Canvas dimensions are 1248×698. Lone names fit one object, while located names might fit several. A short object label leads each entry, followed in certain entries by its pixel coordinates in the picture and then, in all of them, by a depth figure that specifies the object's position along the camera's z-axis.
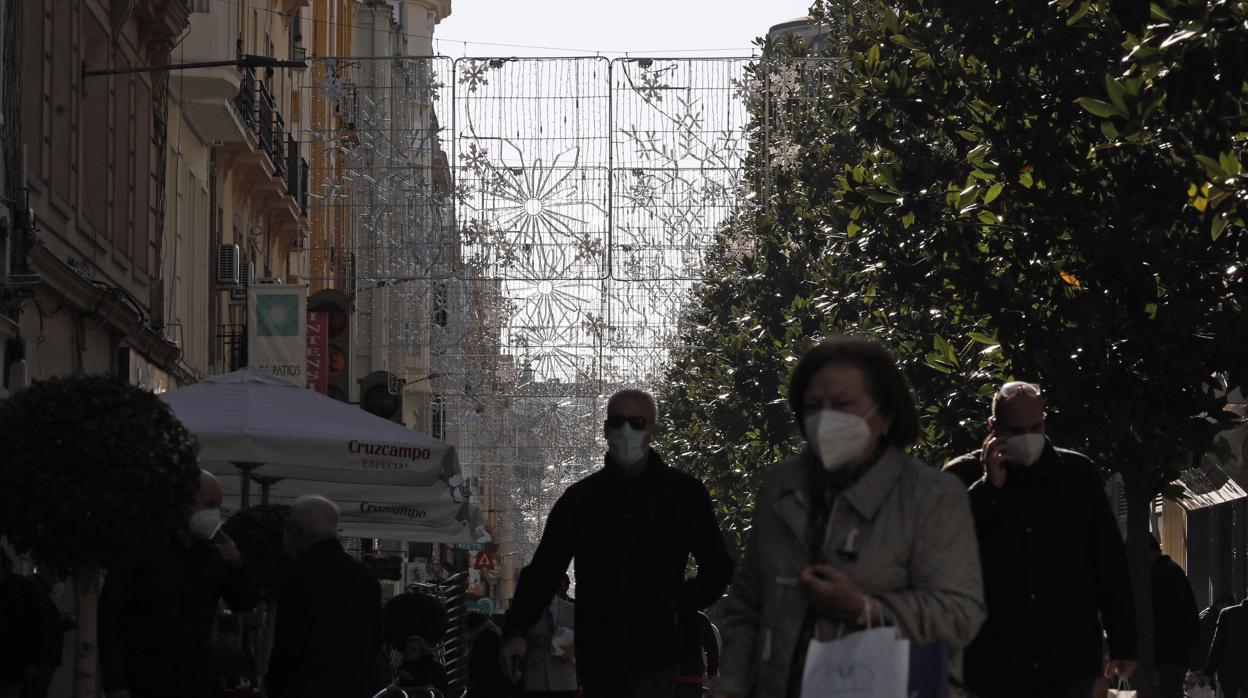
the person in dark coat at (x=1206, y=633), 26.23
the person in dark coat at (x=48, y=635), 14.22
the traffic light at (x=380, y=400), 36.69
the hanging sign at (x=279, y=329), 33.34
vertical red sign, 40.00
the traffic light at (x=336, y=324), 40.53
